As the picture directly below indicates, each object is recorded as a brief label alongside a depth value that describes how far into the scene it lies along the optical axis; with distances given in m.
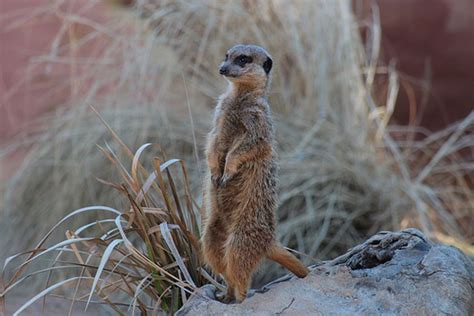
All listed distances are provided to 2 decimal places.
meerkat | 5.55
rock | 5.53
